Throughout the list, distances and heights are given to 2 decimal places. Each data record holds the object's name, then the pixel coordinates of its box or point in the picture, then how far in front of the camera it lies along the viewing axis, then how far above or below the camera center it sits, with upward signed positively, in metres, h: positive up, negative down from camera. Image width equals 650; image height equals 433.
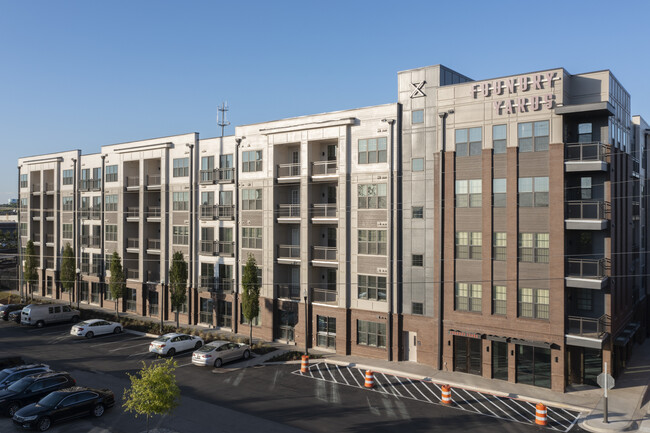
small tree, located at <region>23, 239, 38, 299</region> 57.59 -5.37
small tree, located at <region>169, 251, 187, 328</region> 41.75 -5.24
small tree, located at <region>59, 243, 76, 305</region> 52.41 -5.47
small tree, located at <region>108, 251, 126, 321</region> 46.59 -5.80
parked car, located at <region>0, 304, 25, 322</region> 48.19 -9.08
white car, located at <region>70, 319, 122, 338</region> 39.81 -9.02
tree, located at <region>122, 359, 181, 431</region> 19.28 -6.86
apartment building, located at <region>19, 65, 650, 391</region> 27.72 -0.27
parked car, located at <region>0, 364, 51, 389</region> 25.84 -8.39
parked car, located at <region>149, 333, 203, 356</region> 34.12 -8.84
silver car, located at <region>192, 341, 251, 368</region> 31.61 -8.81
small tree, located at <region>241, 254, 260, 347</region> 37.12 -5.64
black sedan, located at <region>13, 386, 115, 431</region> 21.48 -8.59
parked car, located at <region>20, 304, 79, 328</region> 44.12 -8.82
